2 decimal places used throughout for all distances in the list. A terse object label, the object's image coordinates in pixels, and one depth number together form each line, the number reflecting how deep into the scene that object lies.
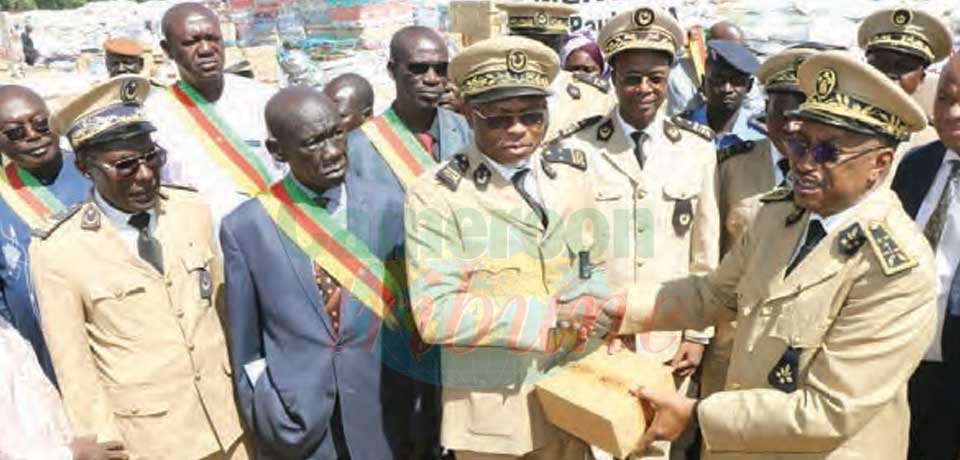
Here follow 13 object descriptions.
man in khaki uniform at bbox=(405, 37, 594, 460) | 2.91
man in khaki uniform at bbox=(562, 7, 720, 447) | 3.68
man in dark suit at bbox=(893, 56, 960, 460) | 3.07
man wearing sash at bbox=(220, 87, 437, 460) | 3.08
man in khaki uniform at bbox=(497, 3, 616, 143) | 4.84
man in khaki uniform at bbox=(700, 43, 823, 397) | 3.49
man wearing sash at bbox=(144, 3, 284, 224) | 4.52
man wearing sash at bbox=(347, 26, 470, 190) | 4.32
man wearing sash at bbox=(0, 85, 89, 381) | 3.77
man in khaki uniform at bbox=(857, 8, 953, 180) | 3.79
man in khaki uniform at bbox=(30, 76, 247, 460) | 2.97
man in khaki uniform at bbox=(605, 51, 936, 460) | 2.27
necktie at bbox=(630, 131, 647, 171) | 3.75
